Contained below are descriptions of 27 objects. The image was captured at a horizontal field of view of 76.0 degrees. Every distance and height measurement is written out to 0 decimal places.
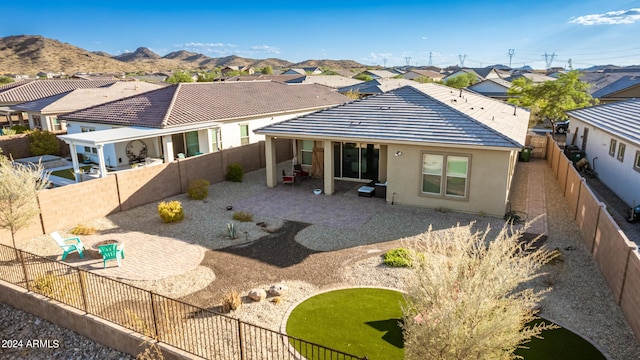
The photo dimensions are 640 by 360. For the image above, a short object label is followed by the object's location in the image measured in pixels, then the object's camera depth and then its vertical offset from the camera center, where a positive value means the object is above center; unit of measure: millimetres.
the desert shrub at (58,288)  10367 -5419
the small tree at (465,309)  5457 -3179
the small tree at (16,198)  12766 -3782
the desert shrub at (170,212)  16312 -5340
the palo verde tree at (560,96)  39250 -2340
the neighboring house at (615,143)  18859 -3928
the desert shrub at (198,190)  19422 -5335
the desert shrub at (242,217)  16688 -5696
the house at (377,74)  96888 -367
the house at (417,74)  102138 -522
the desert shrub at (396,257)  12484 -5570
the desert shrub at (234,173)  22562 -5305
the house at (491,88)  64675 -2559
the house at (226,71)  127625 +881
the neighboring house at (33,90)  36094 -1351
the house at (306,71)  124169 +676
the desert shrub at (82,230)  15250 -5646
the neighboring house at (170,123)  22547 -2878
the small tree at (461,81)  79188 -1754
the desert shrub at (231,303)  10109 -5501
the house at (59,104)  31578 -2286
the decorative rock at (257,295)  10531 -5543
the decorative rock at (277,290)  10742 -5545
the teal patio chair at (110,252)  12289 -5234
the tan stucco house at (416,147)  16500 -3142
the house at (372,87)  49538 -1749
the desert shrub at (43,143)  28797 -4679
